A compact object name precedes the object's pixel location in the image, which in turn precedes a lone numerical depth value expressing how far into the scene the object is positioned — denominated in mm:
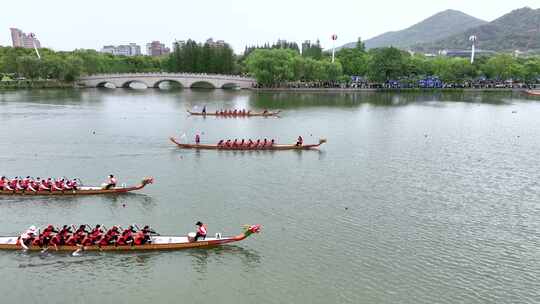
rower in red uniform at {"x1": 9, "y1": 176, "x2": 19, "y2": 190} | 25844
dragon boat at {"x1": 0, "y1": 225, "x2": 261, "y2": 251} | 19375
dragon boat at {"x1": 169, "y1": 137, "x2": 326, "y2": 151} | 37625
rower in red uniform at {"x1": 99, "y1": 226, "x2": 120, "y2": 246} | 19453
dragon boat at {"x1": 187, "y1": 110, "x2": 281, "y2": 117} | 56625
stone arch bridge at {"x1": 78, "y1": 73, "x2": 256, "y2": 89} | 100188
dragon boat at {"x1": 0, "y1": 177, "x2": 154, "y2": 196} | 25844
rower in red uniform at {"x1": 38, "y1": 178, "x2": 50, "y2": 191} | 25859
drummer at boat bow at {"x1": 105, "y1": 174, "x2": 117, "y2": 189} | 26078
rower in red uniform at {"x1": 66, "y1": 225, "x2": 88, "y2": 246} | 19391
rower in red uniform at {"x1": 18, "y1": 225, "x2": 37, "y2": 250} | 19266
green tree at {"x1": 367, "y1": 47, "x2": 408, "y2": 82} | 93562
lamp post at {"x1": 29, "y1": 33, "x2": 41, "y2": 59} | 91800
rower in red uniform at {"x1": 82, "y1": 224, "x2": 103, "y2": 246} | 19406
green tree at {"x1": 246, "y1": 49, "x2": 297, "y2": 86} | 90750
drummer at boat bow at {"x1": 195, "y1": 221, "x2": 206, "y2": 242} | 19656
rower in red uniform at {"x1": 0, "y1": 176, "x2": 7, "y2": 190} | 25920
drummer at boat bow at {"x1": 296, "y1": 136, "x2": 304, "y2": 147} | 38094
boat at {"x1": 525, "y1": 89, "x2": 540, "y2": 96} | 94662
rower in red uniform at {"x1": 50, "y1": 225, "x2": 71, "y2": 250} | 19344
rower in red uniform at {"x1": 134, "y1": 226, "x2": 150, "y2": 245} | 19438
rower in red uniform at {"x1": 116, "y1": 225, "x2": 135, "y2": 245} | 19469
